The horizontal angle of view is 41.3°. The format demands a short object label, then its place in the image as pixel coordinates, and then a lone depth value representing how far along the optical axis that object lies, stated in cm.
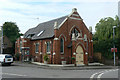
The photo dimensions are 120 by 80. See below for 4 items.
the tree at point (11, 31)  4734
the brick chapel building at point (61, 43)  2639
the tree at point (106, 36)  3159
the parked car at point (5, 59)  2410
